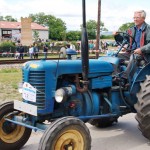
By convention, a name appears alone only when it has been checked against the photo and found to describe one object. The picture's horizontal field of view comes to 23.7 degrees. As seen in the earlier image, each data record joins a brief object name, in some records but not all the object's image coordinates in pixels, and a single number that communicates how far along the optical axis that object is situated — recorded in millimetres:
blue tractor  4656
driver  5875
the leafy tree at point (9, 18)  122312
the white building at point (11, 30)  75688
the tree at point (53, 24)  109312
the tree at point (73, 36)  97556
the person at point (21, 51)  31853
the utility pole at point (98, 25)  22864
